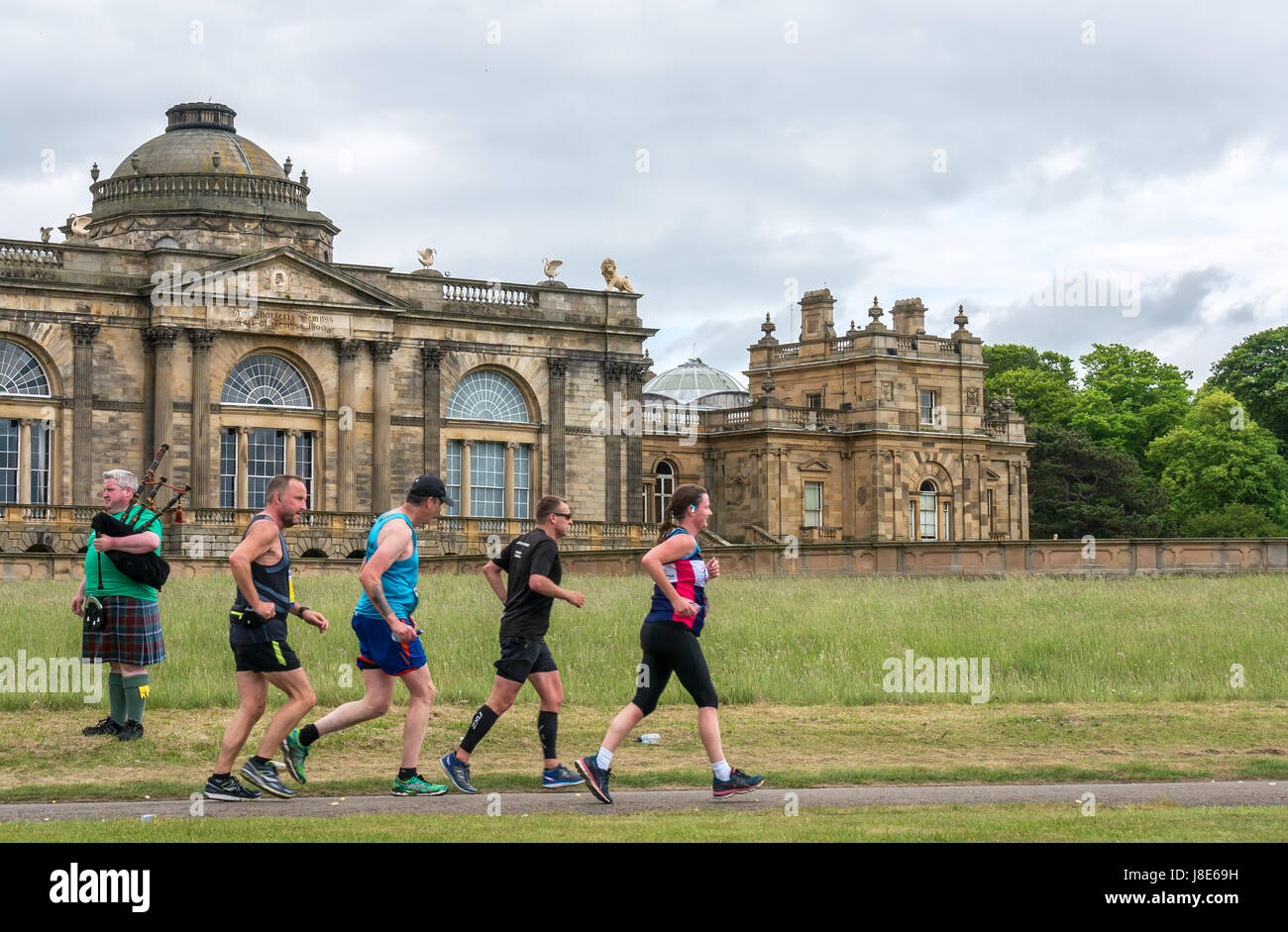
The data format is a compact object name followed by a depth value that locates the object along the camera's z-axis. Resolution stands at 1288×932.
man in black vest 12.77
